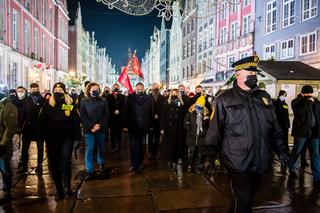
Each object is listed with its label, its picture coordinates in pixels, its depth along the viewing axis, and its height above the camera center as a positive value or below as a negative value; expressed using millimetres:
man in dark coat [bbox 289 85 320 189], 6818 -535
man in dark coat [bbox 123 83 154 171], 8164 -521
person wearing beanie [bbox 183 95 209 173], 7972 -649
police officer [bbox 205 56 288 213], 3717 -379
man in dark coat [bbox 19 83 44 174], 8016 -723
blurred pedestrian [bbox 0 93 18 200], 5703 -585
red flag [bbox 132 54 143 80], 16281 +1616
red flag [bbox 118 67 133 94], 12812 +759
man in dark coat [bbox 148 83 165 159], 10090 -891
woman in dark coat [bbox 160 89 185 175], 8414 -709
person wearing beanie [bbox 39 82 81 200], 5871 -592
